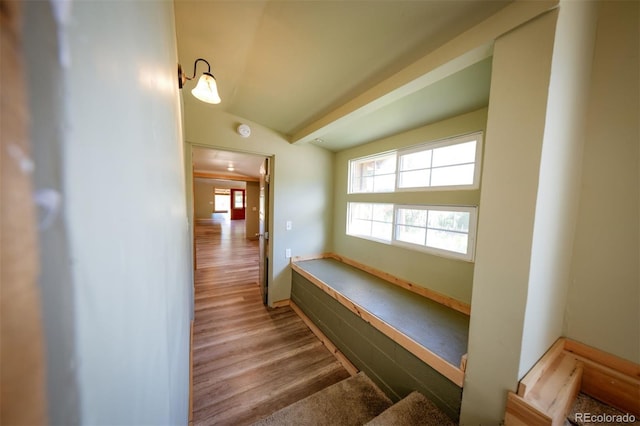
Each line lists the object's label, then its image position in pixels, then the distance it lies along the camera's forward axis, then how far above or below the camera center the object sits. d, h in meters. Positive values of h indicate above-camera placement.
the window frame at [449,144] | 1.62 +0.47
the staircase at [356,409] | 1.12 -1.34
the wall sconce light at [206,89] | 1.27 +0.65
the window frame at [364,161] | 2.28 +0.47
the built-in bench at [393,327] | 1.21 -0.88
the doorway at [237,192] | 2.86 +0.26
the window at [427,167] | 1.68 +0.35
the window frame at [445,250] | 1.66 -0.24
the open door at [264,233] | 2.73 -0.45
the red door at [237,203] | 11.07 -0.26
